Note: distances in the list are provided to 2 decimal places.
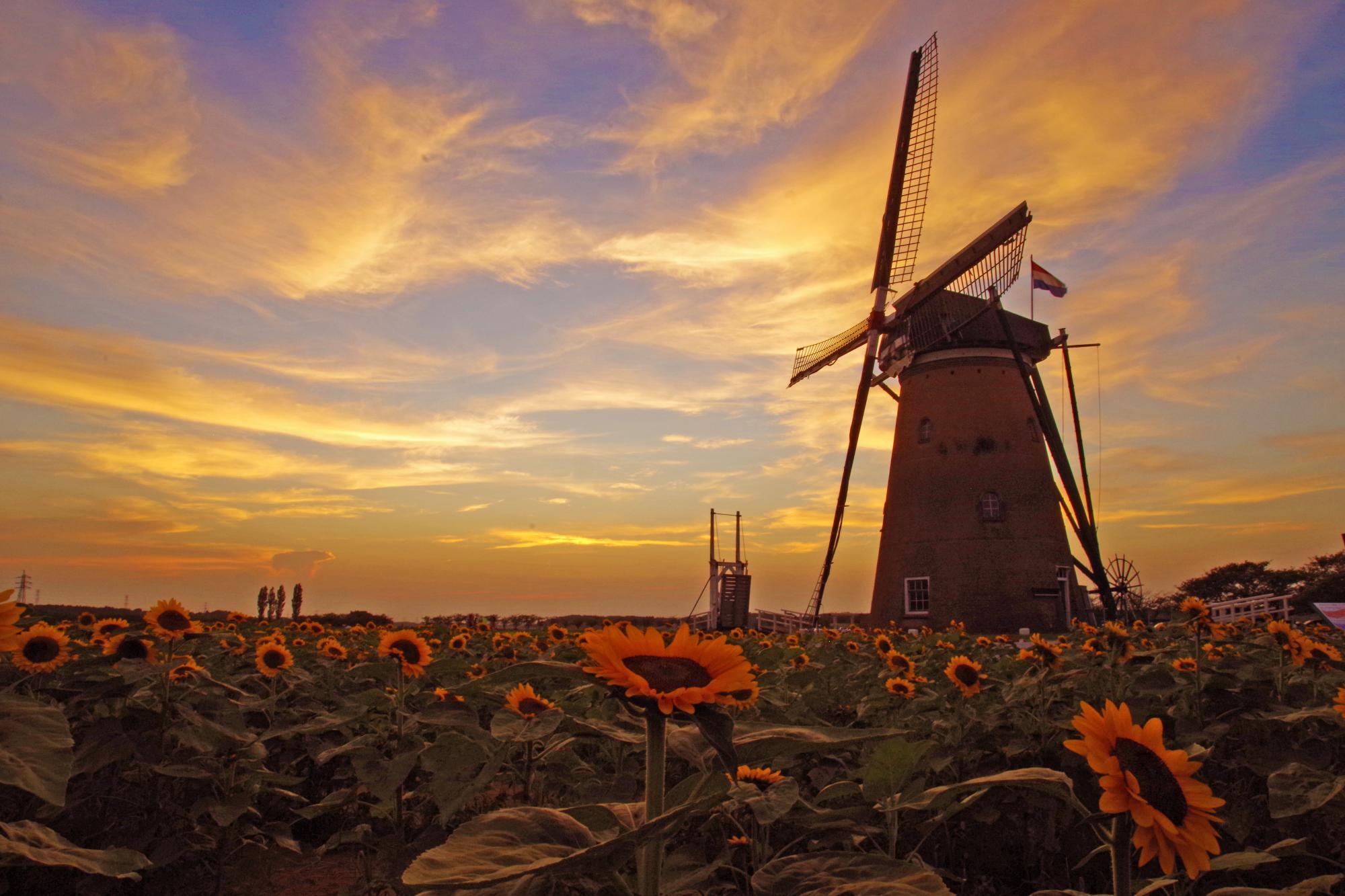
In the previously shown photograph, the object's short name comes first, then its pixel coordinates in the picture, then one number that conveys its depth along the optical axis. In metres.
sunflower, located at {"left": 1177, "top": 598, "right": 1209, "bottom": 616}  5.76
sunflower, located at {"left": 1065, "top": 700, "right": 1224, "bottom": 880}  1.69
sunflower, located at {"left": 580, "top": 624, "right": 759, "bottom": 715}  1.38
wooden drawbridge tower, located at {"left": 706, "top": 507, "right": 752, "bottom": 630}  28.09
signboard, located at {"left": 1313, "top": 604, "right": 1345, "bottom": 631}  10.91
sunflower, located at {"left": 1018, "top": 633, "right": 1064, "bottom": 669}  4.61
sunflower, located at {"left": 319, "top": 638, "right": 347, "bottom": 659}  6.26
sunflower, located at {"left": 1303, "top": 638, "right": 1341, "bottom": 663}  4.75
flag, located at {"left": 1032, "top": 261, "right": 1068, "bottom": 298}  23.50
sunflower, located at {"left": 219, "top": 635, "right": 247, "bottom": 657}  6.17
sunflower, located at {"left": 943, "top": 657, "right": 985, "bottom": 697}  4.60
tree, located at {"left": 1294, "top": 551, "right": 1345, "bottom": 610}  31.95
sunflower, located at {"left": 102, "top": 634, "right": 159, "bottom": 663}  3.80
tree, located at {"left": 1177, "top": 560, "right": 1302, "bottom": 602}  39.12
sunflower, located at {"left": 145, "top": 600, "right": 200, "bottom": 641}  3.98
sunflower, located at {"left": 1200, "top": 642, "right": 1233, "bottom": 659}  5.93
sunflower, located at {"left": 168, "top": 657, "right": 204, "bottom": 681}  3.83
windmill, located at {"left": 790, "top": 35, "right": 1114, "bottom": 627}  21.89
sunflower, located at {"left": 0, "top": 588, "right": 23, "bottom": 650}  2.11
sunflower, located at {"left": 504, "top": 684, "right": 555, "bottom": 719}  3.01
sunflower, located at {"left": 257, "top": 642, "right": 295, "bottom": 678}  4.65
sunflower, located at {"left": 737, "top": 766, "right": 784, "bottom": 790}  3.32
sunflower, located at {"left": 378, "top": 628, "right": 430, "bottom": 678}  3.92
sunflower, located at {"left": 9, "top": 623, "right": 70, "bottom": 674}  3.84
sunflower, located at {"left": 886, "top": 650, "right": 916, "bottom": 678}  5.85
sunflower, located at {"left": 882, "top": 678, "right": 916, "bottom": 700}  5.06
